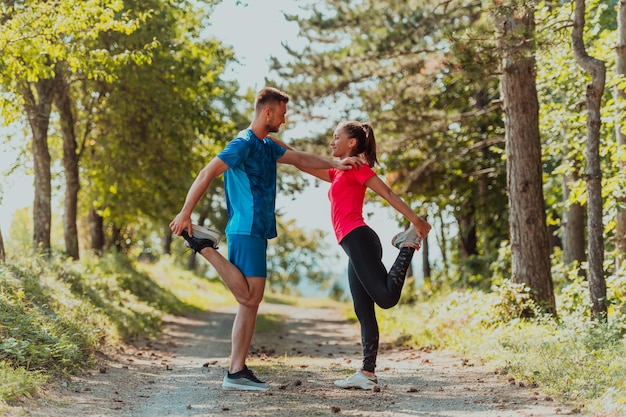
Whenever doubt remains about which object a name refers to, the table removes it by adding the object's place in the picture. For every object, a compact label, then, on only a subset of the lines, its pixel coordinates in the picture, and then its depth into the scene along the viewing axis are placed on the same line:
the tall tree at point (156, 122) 18.05
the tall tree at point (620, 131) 10.72
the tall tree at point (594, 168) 9.44
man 6.65
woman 6.74
